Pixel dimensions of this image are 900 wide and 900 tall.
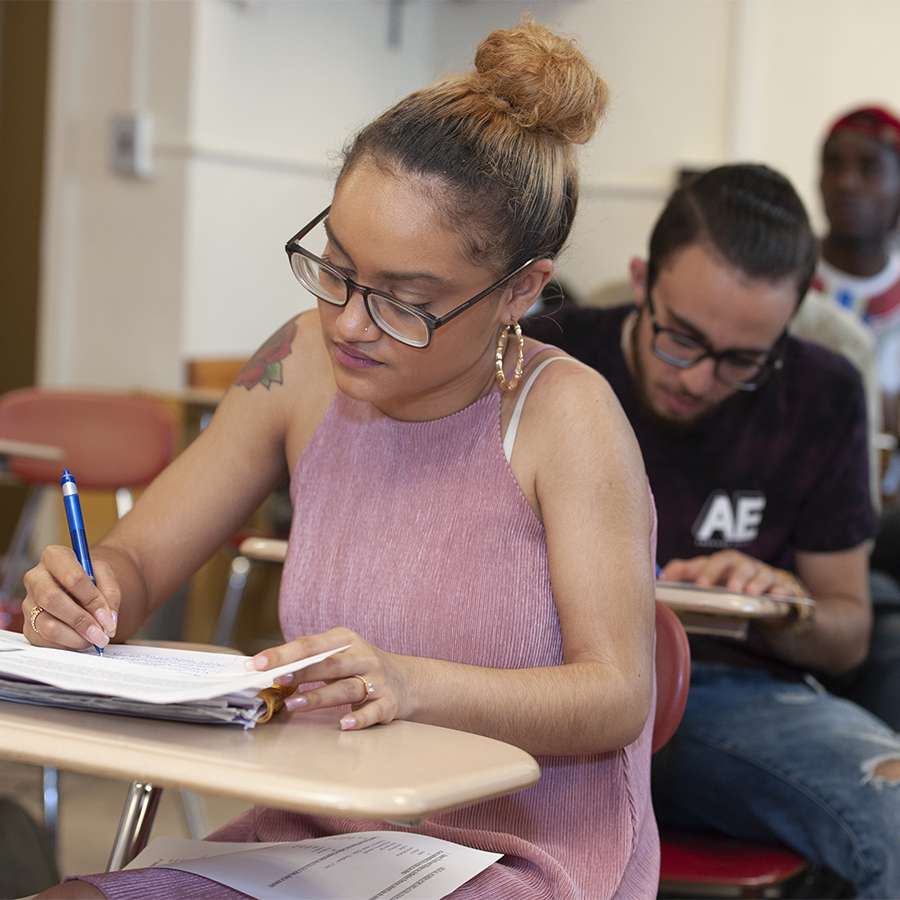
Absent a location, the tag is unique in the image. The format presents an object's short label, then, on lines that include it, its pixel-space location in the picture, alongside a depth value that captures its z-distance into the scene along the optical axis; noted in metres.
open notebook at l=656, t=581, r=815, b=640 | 2.31
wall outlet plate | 4.76
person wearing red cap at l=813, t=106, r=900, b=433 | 4.12
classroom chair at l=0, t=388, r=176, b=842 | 3.78
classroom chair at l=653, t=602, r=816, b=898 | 2.26
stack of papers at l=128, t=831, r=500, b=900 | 1.91
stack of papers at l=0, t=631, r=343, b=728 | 1.80
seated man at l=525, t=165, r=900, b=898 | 2.48
